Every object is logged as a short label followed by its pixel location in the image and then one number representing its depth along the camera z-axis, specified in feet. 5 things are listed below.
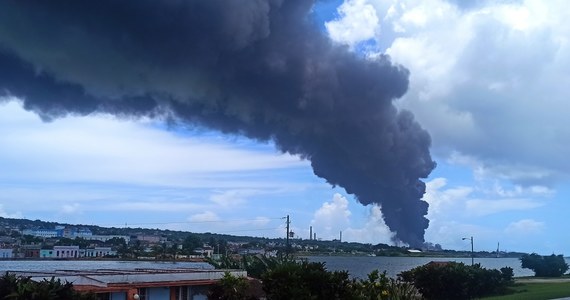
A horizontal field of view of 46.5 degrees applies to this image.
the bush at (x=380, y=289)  91.61
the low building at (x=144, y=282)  95.71
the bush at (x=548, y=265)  311.88
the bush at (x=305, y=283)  95.04
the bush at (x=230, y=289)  106.52
